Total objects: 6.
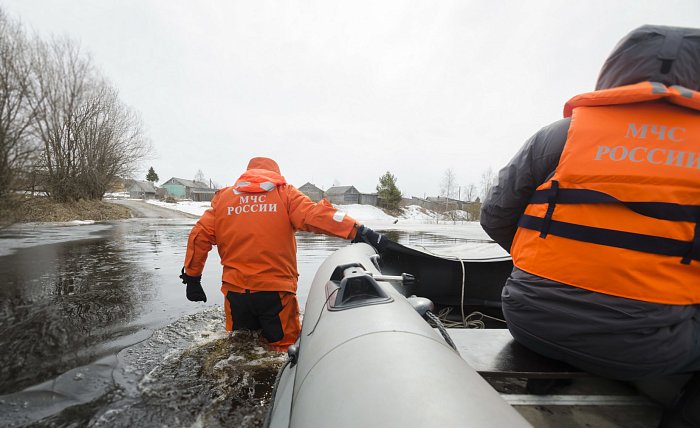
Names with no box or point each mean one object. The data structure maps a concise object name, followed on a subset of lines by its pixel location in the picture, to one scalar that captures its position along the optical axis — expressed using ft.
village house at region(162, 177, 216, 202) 237.86
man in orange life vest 3.42
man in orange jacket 8.46
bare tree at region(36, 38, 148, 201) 64.69
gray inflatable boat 2.46
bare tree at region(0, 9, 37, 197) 37.09
